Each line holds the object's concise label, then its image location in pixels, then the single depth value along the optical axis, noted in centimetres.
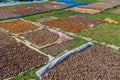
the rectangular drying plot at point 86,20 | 687
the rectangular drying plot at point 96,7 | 871
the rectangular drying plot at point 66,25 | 622
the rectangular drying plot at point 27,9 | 792
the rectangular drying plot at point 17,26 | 605
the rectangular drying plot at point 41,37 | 513
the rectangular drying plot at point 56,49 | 468
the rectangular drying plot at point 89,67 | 354
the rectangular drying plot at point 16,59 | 375
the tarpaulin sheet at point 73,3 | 1012
